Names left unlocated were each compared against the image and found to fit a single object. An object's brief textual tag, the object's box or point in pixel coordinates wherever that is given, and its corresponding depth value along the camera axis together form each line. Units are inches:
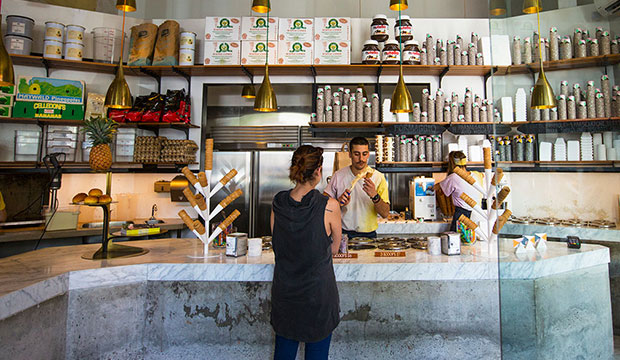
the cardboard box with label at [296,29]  171.6
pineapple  91.7
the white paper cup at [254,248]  87.7
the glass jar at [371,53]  170.2
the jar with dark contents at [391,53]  169.9
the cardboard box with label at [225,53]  173.3
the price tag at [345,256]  83.9
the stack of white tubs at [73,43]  165.3
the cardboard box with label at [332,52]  170.9
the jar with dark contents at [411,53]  166.7
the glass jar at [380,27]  162.1
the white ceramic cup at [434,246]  88.0
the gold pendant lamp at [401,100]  119.4
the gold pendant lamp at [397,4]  109.3
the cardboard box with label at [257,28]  171.8
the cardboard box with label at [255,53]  173.0
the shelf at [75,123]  164.9
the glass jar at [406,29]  158.7
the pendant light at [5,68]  66.8
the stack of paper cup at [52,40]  163.0
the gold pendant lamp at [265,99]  124.3
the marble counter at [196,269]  71.5
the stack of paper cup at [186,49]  175.0
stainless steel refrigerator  192.2
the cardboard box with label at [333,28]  170.4
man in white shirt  119.6
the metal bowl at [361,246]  96.2
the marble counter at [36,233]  137.3
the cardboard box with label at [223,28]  172.6
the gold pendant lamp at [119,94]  106.9
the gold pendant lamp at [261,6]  113.7
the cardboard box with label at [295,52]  171.8
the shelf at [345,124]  171.0
